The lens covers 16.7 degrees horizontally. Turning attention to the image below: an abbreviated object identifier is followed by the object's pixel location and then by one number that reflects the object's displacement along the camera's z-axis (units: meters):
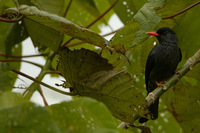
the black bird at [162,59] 6.25
